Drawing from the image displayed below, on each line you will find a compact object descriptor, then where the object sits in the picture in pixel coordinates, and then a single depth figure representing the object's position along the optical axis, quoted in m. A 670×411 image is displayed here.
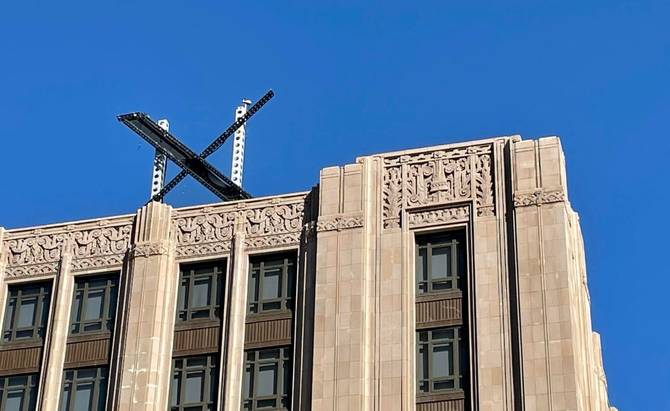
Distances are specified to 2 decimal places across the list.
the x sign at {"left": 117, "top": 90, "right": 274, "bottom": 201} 61.38
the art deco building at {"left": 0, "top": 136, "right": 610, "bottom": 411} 43.50
